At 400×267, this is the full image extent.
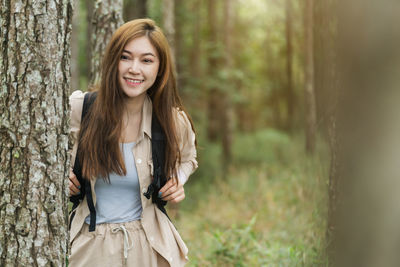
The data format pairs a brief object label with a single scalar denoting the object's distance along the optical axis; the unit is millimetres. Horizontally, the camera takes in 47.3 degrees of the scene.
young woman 2578
